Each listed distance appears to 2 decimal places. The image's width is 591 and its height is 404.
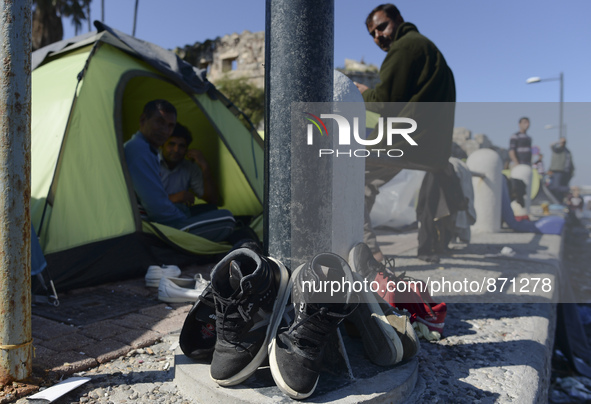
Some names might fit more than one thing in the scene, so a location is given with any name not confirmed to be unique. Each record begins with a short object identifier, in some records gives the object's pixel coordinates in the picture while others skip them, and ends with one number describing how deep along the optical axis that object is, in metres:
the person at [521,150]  8.29
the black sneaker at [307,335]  1.28
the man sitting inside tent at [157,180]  3.32
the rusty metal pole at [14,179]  1.32
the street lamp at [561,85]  13.48
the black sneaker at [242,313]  1.34
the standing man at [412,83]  2.94
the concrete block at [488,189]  5.61
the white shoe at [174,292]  2.43
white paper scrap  1.35
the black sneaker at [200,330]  1.52
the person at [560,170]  10.77
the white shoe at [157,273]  2.78
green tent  2.73
